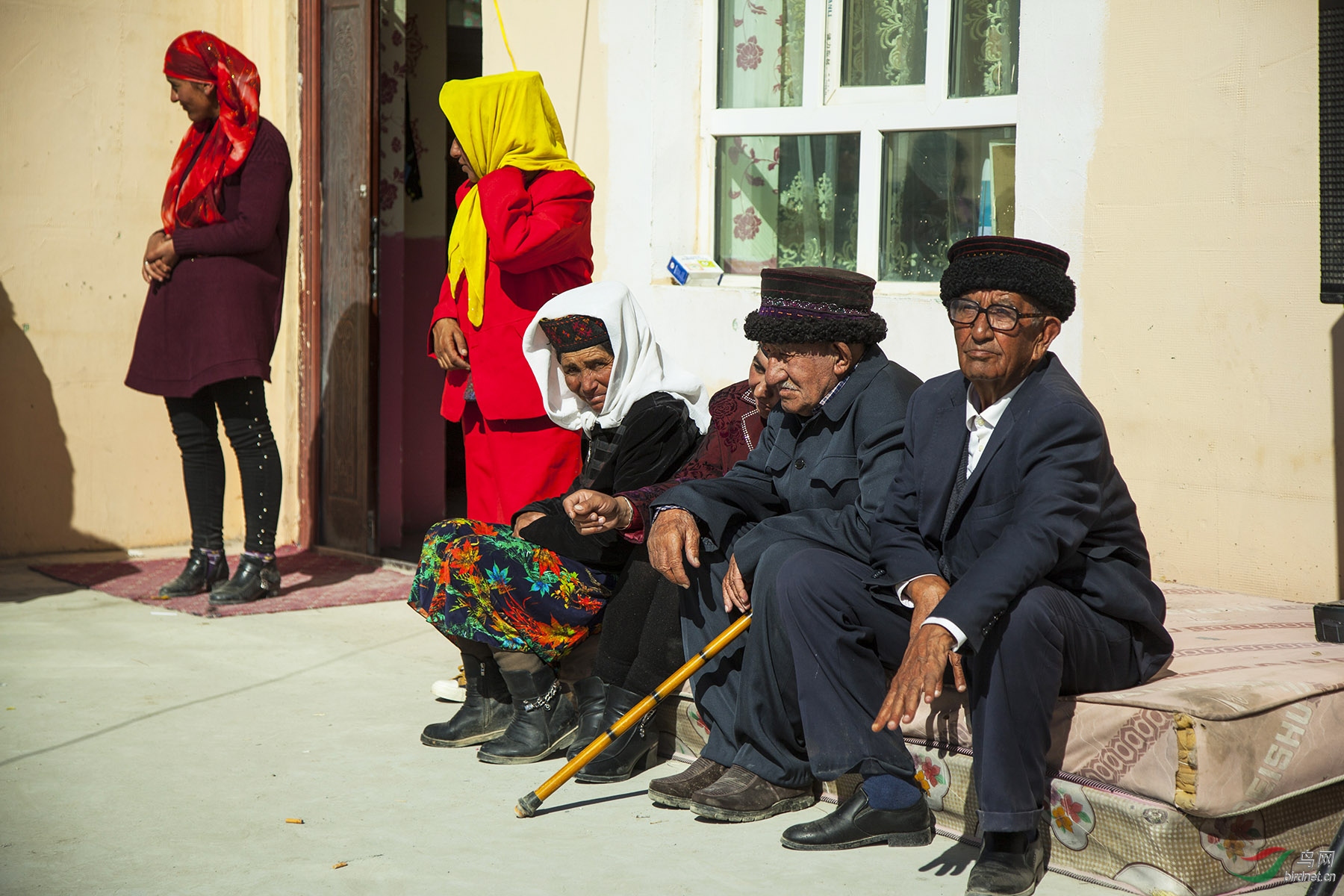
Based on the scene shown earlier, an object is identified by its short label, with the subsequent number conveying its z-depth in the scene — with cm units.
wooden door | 611
